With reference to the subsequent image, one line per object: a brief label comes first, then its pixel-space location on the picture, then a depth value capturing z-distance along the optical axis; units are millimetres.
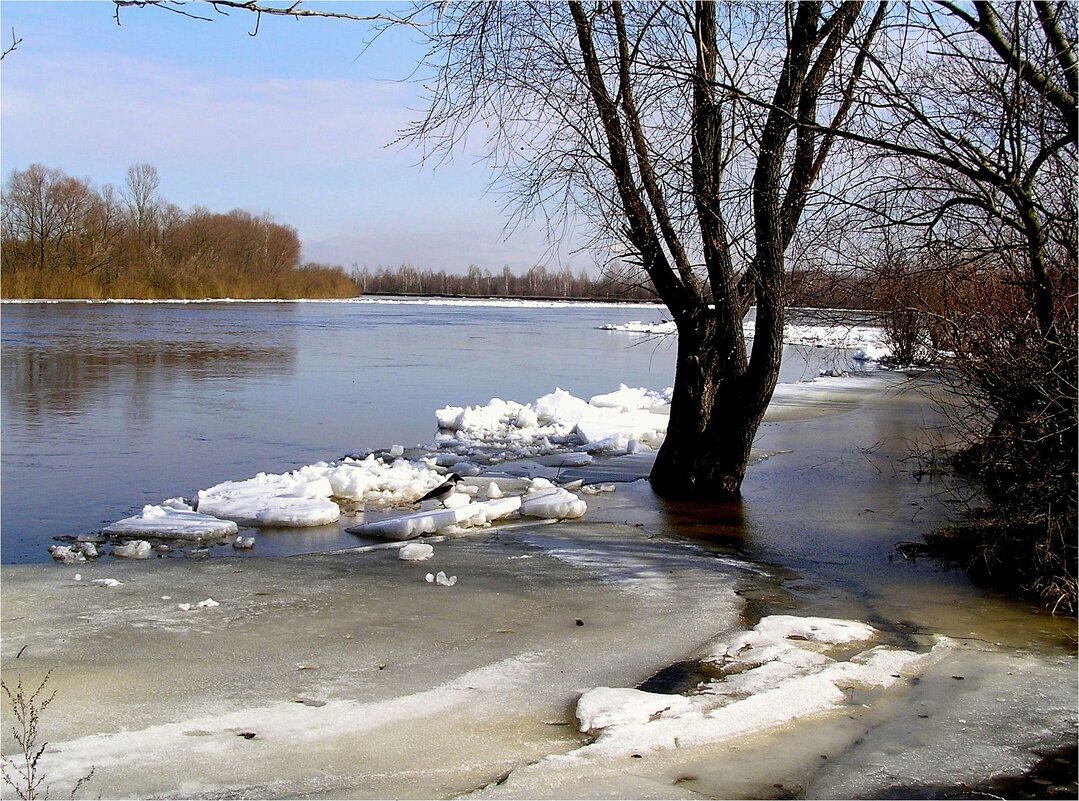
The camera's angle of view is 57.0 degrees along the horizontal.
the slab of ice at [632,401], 19188
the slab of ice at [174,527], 8539
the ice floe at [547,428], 14195
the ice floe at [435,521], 8695
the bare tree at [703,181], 8820
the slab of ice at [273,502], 9203
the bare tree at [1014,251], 6422
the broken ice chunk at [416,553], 7627
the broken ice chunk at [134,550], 7930
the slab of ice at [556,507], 9430
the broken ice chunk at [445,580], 6910
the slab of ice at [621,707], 4488
